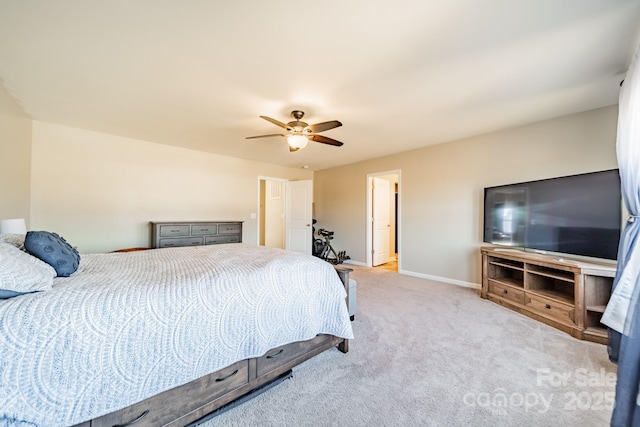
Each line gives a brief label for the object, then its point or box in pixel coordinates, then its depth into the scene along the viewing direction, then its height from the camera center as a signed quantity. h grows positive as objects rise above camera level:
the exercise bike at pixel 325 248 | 6.00 -0.82
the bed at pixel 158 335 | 0.93 -0.61
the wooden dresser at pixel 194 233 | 3.89 -0.33
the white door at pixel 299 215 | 5.66 +0.00
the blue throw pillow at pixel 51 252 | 1.36 -0.22
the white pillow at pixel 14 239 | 1.45 -0.17
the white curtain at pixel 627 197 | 1.67 +0.15
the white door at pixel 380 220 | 5.55 -0.12
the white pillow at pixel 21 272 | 1.03 -0.27
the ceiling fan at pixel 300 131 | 2.70 +0.97
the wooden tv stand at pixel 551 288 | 2.27 -0.82
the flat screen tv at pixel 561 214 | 2.38 +0.03
